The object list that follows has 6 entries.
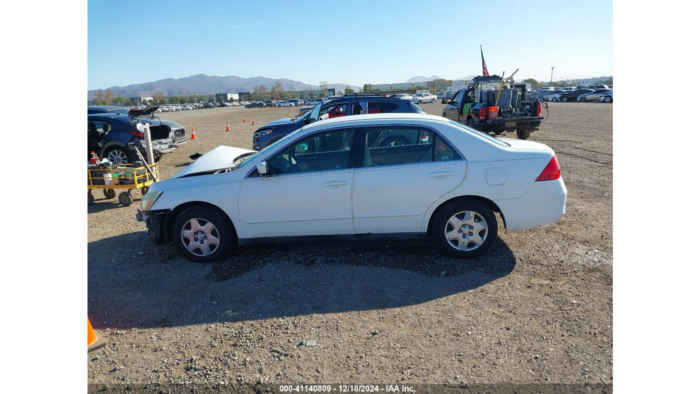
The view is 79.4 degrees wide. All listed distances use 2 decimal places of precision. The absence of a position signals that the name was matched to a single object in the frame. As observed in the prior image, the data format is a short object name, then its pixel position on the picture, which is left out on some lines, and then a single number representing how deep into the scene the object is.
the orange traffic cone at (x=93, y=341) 3.46
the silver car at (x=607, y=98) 38.08
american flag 18.13
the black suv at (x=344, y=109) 11.38
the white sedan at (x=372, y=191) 4.50
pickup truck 12.91
